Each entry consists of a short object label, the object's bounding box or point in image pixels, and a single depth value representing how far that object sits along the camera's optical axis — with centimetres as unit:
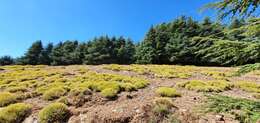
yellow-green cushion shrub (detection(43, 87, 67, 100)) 397
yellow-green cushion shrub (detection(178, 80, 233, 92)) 457
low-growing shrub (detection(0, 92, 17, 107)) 374
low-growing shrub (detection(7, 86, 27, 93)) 452
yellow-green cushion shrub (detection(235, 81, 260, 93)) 490
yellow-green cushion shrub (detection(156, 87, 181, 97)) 394
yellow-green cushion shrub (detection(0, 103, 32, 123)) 312
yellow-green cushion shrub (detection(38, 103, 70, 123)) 308
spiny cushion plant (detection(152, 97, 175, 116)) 306
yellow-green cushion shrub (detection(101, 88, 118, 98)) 389
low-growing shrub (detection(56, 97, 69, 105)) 363
